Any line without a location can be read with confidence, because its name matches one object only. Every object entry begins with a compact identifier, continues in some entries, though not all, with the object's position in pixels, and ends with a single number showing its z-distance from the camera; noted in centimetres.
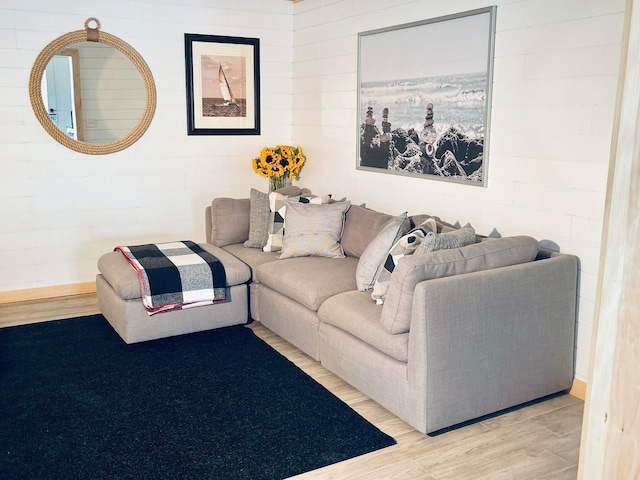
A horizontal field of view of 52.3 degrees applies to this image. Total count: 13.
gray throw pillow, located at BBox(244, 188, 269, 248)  480
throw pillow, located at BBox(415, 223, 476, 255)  321
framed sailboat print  546
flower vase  563
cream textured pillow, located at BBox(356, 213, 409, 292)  358
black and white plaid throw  400
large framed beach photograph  381
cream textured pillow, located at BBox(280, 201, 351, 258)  441
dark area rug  273
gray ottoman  404
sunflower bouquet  555
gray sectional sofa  291
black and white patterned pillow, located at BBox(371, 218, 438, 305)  333
